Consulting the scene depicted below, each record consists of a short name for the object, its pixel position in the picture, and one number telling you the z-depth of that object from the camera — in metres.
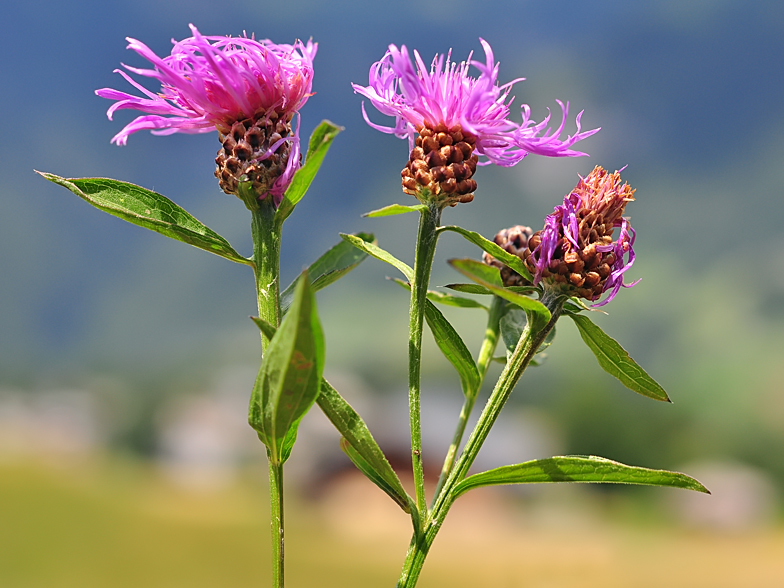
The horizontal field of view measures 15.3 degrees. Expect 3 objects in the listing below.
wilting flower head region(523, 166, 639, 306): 0.54
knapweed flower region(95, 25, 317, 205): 0.54
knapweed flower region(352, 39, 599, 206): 0.54
